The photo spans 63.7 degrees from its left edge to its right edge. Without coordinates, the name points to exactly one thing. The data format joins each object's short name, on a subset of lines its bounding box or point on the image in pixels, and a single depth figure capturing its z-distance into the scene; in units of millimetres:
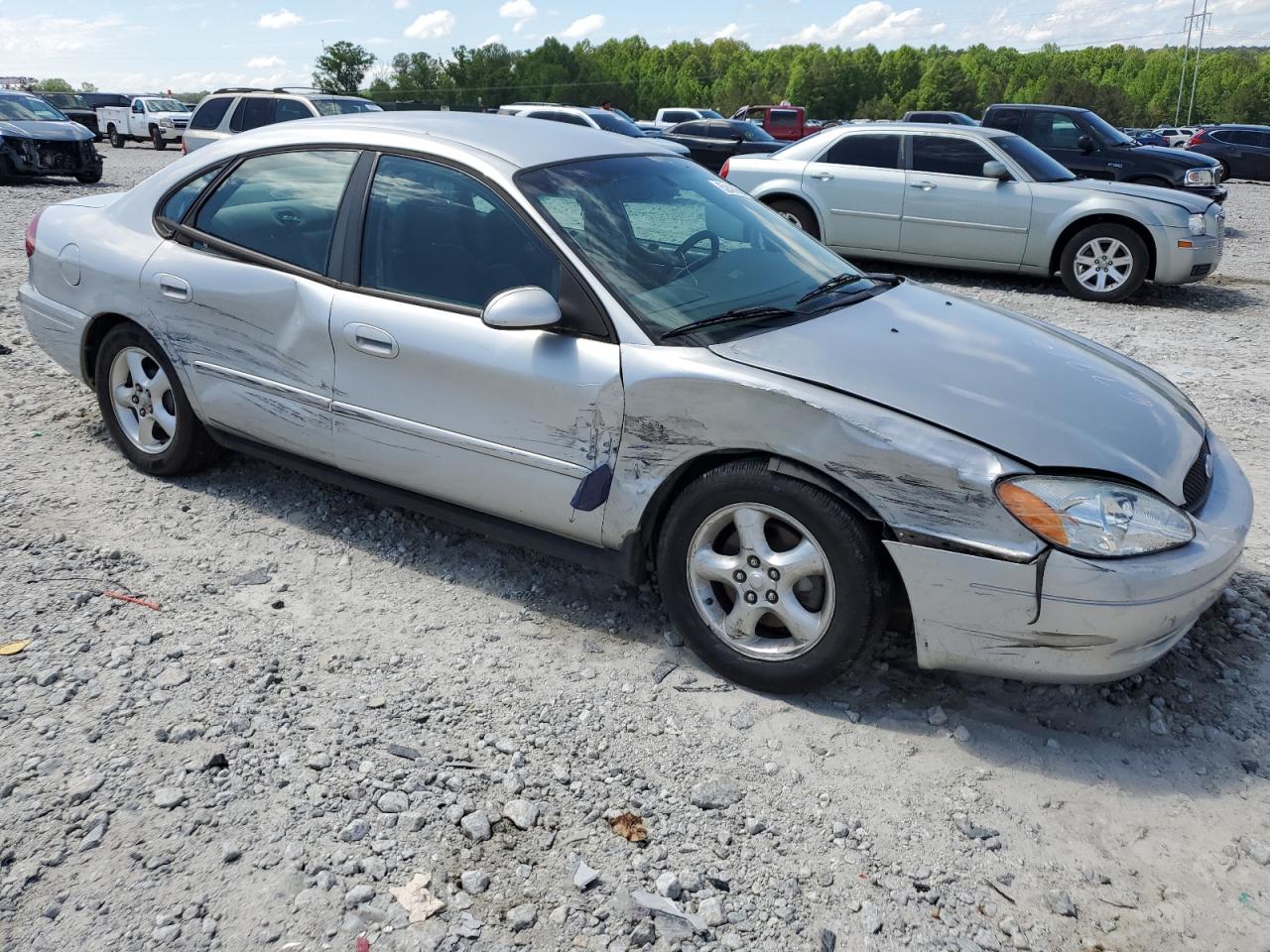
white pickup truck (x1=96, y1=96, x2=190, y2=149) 31172
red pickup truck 36125
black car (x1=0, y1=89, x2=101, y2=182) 16828
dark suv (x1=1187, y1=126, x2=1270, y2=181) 25266
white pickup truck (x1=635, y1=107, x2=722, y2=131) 32788
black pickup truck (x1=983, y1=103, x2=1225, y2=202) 12844
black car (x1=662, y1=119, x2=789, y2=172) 20328
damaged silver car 2781
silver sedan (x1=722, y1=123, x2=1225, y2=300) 9375
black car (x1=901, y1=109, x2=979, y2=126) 22047
